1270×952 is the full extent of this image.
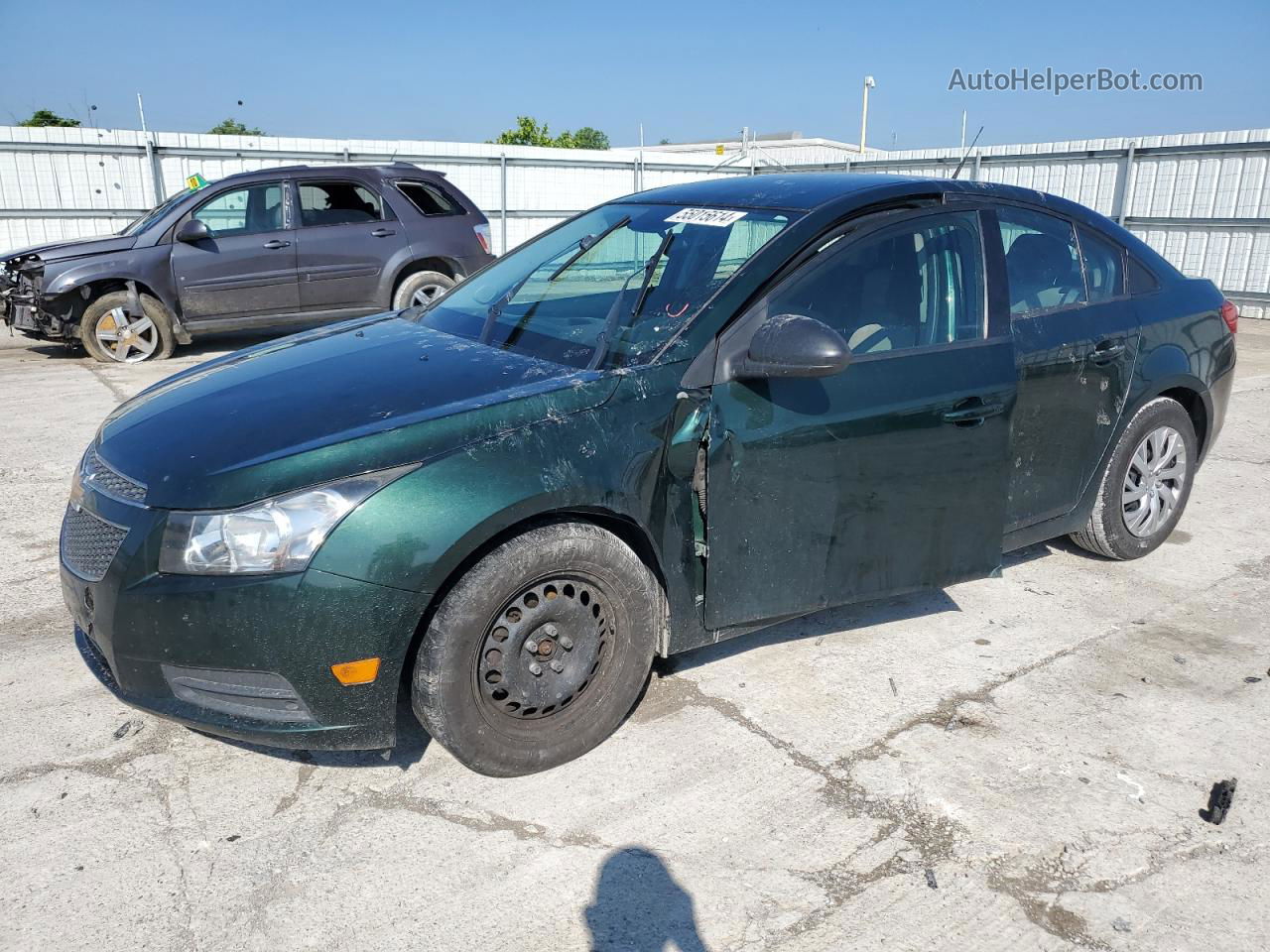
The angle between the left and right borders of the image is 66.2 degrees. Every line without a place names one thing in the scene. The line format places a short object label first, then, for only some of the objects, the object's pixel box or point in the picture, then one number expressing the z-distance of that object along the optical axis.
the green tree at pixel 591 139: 82.56
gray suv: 9.20
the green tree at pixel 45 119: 44.56
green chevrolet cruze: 2.49
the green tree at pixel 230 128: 44.05
